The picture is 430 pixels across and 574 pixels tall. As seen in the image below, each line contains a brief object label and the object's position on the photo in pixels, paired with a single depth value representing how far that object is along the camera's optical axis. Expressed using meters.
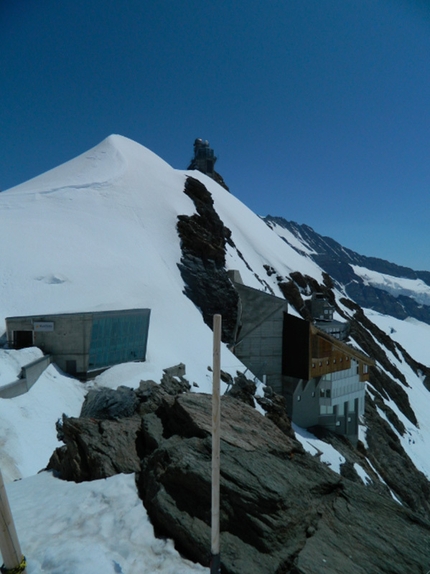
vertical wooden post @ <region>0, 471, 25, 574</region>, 4.69
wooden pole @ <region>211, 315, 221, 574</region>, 4.72
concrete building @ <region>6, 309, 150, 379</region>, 18.42
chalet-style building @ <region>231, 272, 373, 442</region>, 32.72
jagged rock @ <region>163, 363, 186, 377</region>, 20.92
